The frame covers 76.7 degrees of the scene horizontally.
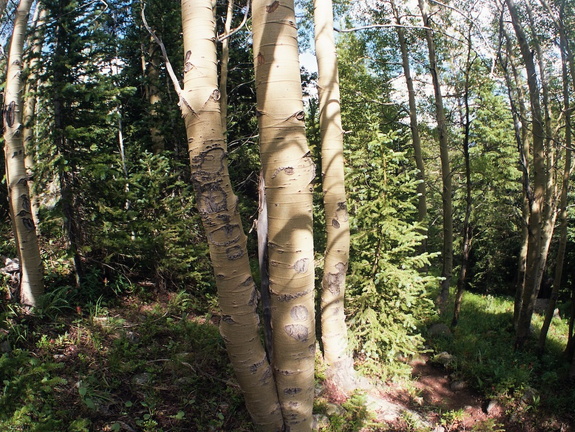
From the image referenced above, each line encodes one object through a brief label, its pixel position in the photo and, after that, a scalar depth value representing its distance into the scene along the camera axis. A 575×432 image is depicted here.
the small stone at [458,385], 6.64
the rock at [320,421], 3.90
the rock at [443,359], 7.25
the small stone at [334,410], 4.27
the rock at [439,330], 8.47
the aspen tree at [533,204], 6.39
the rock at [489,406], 6.08
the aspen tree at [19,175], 4.50
